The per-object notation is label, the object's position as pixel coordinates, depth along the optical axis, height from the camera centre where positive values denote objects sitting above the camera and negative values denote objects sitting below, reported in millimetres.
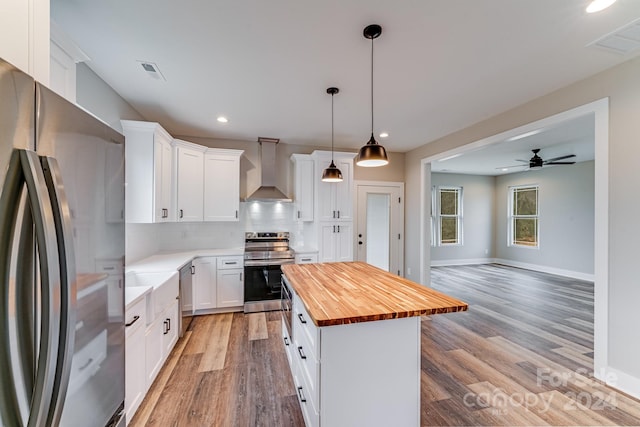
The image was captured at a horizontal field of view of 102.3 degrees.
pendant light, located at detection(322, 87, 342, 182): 3000 +461
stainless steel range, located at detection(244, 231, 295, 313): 3865 -985
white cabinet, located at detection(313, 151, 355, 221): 4402 +385
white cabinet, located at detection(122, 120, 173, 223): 2920 +494
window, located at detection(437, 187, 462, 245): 7625 -58
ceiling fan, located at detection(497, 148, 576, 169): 5066 +1070
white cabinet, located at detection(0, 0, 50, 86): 757 +562
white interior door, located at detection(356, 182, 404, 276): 5102 -208
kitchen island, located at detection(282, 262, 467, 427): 1439 -835
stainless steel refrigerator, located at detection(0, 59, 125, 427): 599 -127
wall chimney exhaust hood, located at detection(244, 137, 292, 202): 4379 +783
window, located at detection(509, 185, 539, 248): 7031 -46
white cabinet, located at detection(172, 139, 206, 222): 3637 +482
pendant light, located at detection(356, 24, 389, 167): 2133 +488
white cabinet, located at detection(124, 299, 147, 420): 1760 -1054
